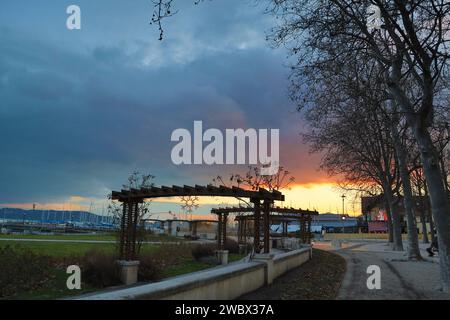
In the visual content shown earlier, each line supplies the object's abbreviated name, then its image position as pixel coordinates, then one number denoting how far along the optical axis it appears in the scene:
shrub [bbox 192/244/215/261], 27.56
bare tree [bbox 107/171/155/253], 19.84
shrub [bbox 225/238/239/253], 34.28
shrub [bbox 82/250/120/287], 15.89
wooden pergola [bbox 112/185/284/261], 14.78
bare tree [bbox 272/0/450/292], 12.08
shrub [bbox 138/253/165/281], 17.34
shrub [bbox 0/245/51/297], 14.59
